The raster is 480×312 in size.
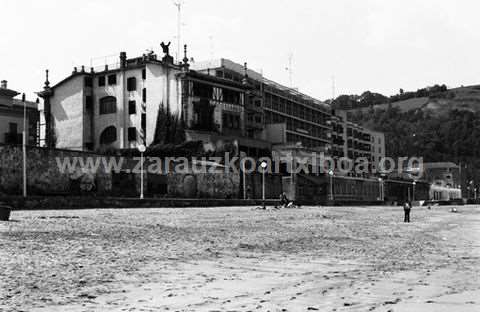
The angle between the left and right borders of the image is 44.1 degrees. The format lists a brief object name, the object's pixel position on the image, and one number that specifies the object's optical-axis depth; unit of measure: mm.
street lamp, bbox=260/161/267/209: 54531
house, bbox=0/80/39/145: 66625
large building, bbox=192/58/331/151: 74781
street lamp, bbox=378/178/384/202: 98725
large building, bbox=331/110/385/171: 113438
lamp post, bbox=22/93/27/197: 37706
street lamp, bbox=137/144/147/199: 43500
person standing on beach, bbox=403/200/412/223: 35188
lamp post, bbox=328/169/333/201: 73750
